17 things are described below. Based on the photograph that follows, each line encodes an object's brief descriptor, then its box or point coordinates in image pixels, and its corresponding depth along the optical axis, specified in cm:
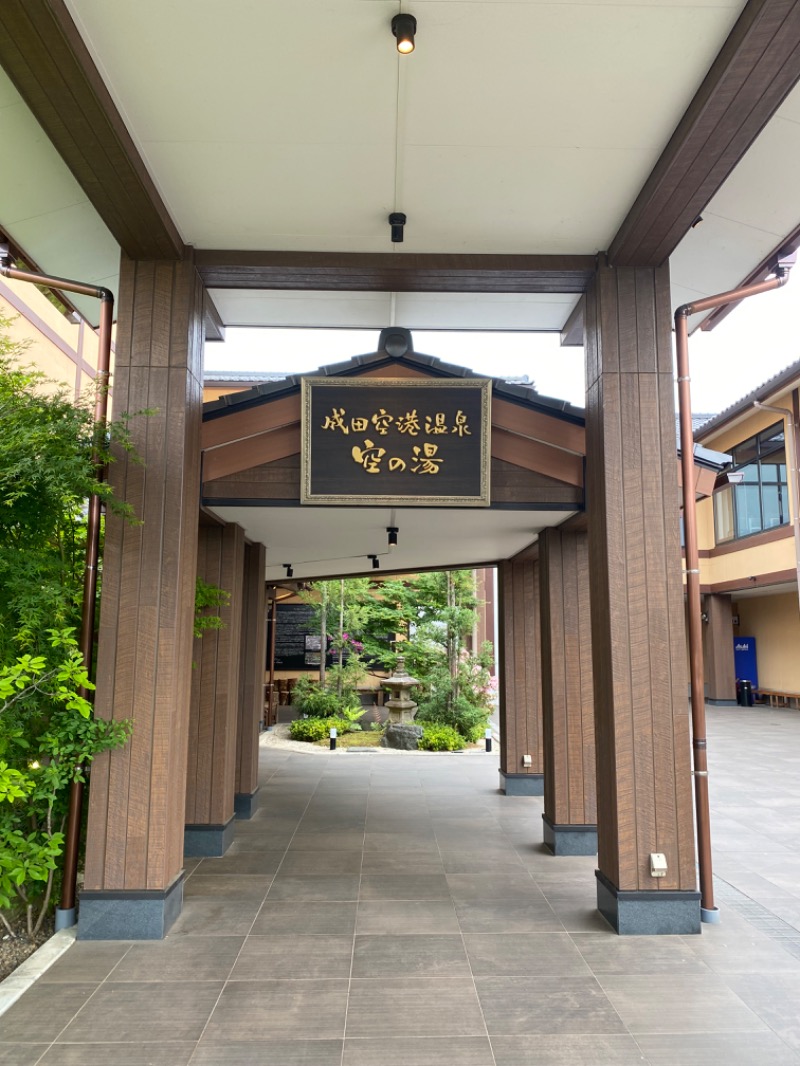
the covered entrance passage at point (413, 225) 314
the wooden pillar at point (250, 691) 736
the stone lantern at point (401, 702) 1289
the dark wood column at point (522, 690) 811
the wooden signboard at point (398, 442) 496
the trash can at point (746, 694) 1914
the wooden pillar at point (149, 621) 420
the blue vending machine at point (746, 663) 1967
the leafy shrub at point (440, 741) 1191
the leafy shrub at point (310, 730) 1272
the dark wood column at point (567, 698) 602
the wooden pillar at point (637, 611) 432
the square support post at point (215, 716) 599
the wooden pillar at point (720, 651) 1922
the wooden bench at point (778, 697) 1816
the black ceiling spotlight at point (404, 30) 297
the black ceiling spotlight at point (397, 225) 439
